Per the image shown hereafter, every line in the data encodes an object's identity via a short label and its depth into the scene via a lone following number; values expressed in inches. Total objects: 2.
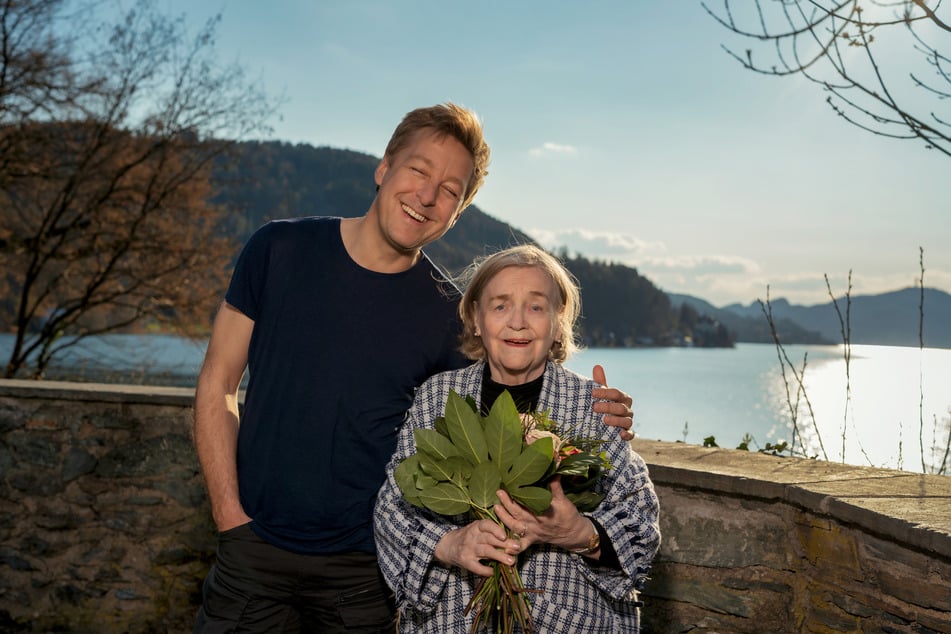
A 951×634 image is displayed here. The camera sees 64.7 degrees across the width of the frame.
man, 75.9
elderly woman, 65.2
